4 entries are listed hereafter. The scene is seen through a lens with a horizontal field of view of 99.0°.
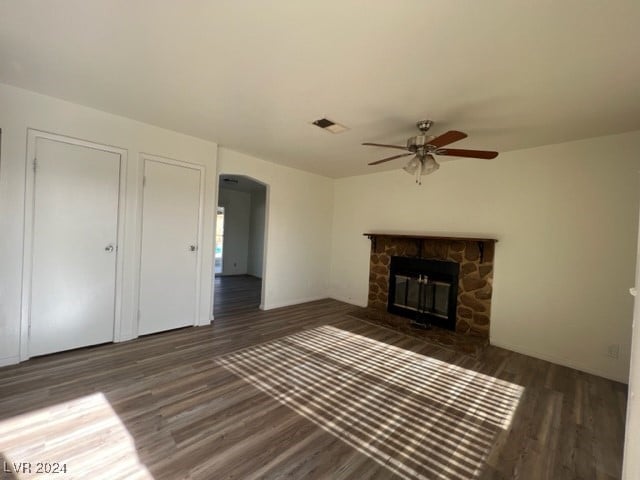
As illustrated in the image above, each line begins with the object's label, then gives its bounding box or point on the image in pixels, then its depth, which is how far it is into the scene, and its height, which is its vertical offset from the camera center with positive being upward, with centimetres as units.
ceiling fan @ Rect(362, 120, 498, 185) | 242 +83
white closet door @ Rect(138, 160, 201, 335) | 328 -24
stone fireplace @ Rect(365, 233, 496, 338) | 369 -58
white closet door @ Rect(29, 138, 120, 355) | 262 -24
